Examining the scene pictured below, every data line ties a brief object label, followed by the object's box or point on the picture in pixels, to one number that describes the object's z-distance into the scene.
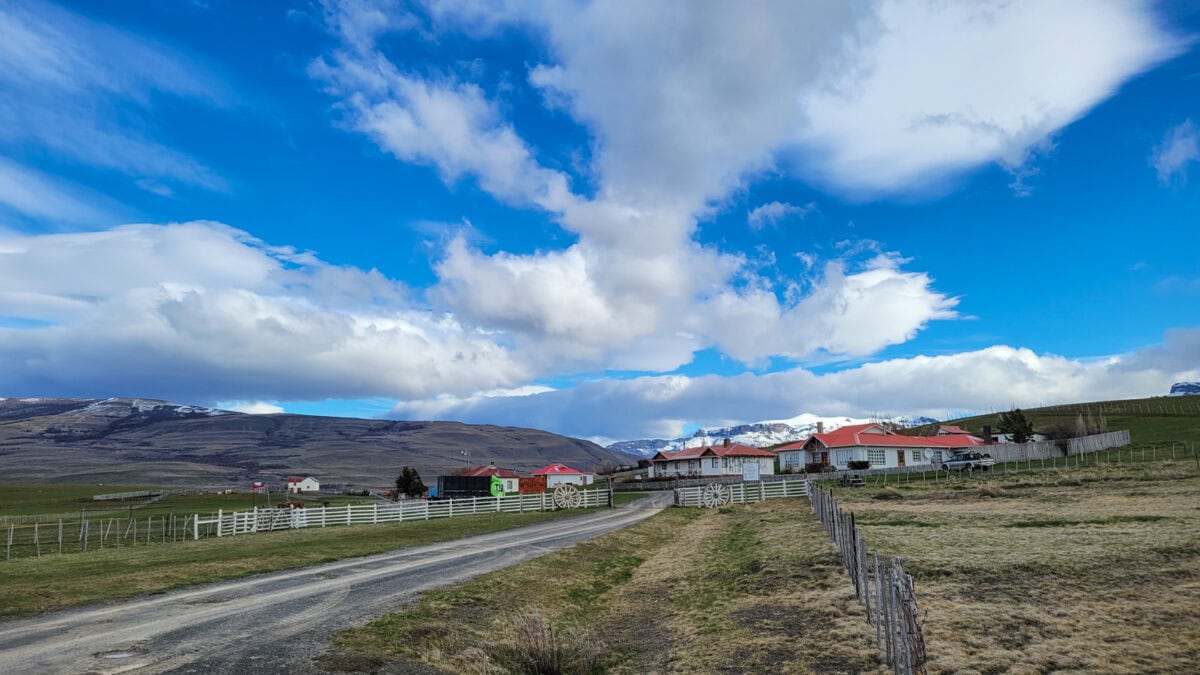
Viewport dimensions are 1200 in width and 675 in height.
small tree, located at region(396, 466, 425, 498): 97.31
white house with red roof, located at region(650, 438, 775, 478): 98.12
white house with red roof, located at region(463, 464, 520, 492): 102.59
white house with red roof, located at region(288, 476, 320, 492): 152.99
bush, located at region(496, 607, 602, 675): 13.16
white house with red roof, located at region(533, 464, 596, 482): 110.88
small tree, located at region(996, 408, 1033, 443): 87.31
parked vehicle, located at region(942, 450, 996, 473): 61.66
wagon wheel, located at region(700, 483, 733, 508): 57.56
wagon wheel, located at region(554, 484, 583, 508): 60.03
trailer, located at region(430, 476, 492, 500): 97.75
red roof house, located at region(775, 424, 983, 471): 83.12
